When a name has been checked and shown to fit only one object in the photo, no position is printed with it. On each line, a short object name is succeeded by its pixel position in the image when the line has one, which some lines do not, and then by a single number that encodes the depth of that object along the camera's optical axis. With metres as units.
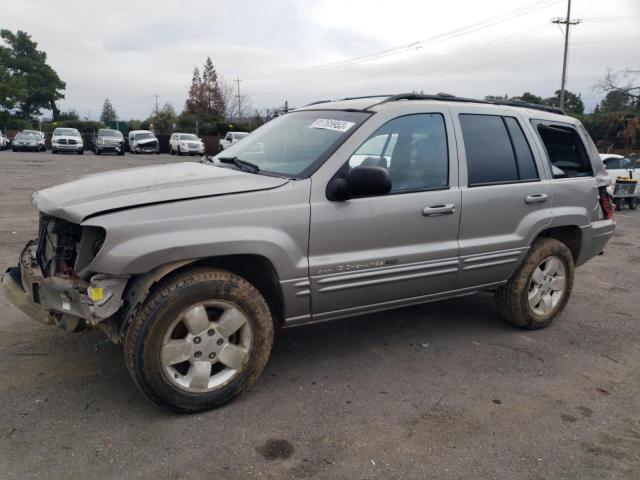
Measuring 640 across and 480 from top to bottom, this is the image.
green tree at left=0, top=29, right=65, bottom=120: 61.47
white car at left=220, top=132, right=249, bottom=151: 31.10
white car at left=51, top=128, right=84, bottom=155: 31.93
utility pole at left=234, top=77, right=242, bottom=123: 75.20
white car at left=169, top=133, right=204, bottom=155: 34.72
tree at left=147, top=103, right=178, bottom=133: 53.47
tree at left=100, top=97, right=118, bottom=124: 97.31
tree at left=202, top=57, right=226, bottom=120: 61.44
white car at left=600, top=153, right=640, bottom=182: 14.88
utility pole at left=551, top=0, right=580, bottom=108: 33.95
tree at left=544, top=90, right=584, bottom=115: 53.03
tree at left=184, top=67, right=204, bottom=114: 61.56
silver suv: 2.98
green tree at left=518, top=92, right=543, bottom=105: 44.29
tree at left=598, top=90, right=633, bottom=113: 39.03
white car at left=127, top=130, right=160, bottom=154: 34.91
